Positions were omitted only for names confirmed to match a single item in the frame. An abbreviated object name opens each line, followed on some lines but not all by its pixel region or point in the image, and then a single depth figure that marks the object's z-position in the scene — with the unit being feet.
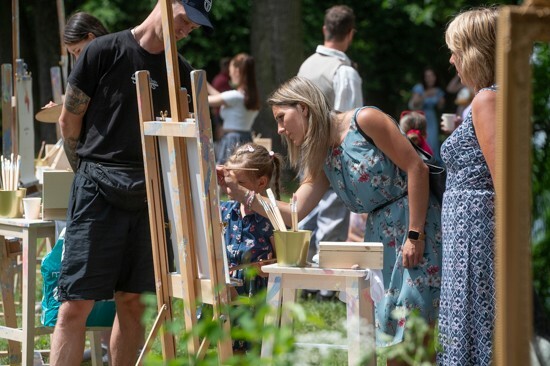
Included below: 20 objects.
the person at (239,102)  55.31
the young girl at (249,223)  25.44
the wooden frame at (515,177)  10.80
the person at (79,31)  28.07
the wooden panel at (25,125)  33.35
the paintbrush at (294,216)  19.89
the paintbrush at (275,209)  20.30
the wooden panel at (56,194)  24.95
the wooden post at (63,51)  35.45
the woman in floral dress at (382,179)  21.91
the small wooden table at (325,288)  19.25
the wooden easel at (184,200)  19.04
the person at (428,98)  94.27
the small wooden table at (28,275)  24.77
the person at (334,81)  39.91
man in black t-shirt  22.38
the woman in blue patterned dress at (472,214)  19.17
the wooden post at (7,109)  31.22
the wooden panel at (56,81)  37.12
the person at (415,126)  36.83
